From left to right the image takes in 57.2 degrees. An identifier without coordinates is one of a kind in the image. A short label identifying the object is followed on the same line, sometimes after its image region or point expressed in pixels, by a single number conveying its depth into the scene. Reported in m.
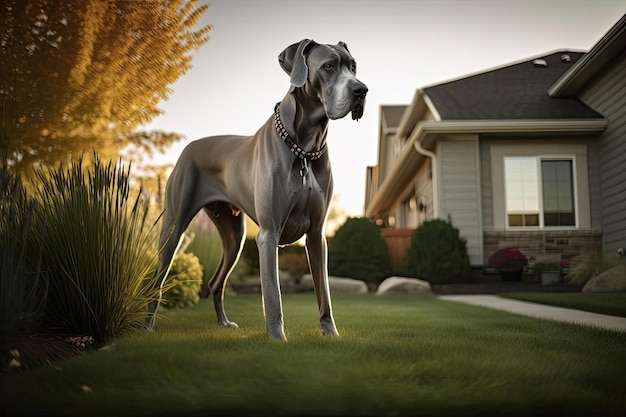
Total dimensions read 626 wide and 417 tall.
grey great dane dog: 3.28
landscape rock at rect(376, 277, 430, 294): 10.90
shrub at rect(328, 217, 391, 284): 12.57
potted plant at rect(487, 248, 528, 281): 11.36
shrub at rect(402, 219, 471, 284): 11.35
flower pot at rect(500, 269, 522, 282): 11.34
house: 11.92
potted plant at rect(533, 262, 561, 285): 11.08
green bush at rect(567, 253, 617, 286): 10.40
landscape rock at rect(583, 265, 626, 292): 8.86
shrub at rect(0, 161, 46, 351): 2.54
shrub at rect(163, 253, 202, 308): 6.92
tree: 6.89
